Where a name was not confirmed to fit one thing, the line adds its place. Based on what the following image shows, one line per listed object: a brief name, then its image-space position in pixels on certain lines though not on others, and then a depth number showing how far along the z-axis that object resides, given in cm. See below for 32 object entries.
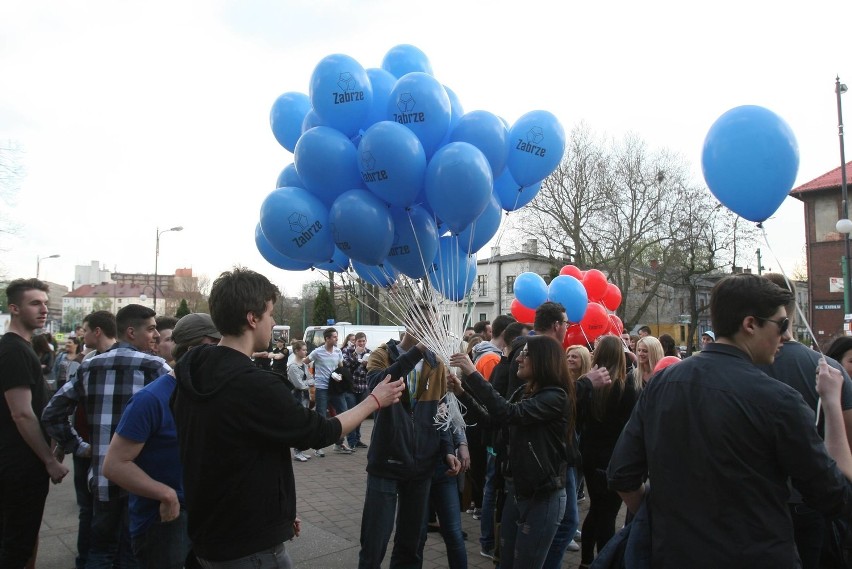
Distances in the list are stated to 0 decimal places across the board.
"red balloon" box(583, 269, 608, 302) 995
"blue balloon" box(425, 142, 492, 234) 420
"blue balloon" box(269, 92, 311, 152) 529
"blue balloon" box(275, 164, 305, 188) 507
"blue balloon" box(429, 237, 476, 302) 479
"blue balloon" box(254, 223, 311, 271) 535
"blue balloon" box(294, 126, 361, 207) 436
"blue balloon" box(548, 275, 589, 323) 802
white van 2067
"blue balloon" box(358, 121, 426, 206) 416
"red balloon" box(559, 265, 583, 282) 983
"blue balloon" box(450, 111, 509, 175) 460
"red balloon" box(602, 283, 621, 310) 1023
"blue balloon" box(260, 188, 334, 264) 444
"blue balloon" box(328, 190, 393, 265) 432
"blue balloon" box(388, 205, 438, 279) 468
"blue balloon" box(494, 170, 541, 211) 533
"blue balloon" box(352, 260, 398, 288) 491
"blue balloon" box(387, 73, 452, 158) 436
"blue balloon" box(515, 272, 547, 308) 857
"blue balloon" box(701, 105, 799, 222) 362
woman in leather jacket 318
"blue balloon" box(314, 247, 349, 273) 518
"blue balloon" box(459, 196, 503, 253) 503
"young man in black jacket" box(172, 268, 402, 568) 195
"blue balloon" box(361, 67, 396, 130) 474
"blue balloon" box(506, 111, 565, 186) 493
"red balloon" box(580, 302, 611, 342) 864
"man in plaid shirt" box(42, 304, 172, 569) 328
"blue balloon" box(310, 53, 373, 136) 442
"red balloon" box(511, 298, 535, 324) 886
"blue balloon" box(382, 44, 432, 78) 526
